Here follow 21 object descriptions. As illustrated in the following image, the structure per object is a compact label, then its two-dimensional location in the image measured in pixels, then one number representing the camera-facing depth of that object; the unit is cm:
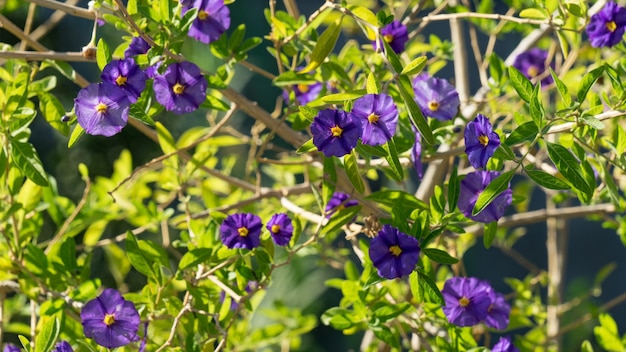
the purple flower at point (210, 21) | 131
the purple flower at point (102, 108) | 124
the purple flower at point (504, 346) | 132
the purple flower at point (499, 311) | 135
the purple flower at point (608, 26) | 132
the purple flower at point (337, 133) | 124
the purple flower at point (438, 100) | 134
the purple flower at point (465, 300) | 132
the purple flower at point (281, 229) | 131
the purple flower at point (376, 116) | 124
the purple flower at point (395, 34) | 135
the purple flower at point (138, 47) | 128
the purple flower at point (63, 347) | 127
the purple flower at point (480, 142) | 123
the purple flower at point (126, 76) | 125
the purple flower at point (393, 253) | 126
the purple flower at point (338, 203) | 133
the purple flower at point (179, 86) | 128
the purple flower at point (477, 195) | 127
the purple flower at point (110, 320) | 128
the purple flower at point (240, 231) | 130
